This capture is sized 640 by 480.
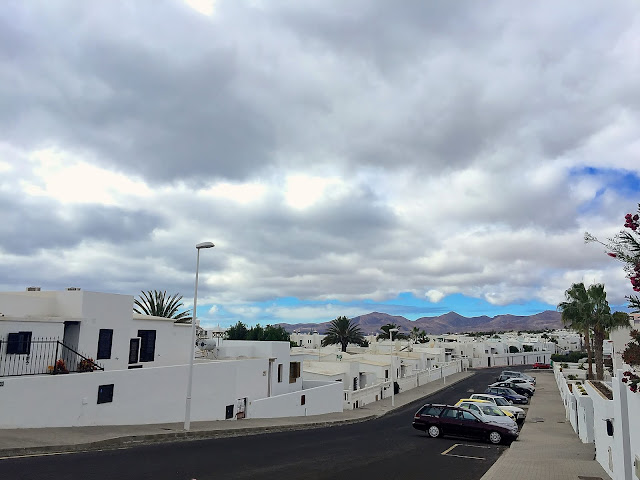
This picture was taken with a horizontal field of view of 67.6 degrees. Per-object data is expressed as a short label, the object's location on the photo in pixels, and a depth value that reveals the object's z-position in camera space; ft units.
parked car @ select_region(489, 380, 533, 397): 159.53
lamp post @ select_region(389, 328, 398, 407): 145.60
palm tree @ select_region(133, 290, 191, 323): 133.49
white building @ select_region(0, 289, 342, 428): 55.98
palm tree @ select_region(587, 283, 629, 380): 138.21
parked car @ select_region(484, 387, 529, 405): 142.92
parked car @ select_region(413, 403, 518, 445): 71.15
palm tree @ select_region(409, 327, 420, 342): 406.99
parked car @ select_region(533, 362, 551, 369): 303.87
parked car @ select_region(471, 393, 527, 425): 102.65
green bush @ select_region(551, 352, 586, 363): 249.34
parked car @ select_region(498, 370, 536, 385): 194.82
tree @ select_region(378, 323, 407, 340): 319.08
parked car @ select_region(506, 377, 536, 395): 162.81
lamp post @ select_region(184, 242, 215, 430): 64.15
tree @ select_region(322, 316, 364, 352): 247.50
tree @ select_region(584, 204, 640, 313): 22.86
